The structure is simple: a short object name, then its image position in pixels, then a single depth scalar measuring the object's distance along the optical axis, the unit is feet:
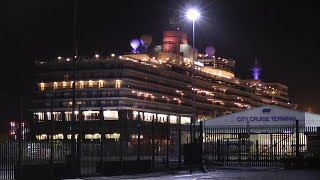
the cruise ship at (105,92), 503.61
